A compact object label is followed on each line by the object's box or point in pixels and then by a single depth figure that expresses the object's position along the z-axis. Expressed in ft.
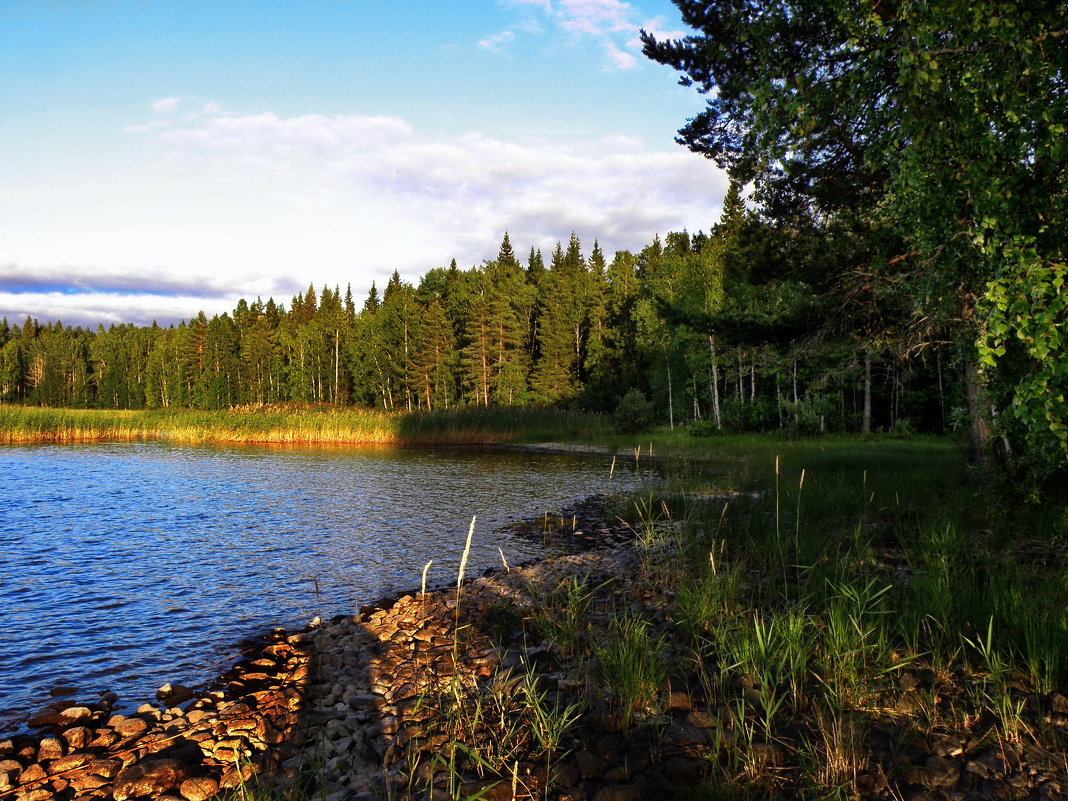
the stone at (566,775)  12.92
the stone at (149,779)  14.70
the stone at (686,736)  14.07
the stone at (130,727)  17.62
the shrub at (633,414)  138.00
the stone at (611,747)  13.93
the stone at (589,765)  13.23
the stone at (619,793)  12.30
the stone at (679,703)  15.66
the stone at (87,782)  15.01
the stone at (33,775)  15.42
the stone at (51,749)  16.53
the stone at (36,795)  14.70
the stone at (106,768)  15.51
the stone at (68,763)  15.85
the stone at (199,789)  14.46
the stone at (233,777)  14.65
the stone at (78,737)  17.20
